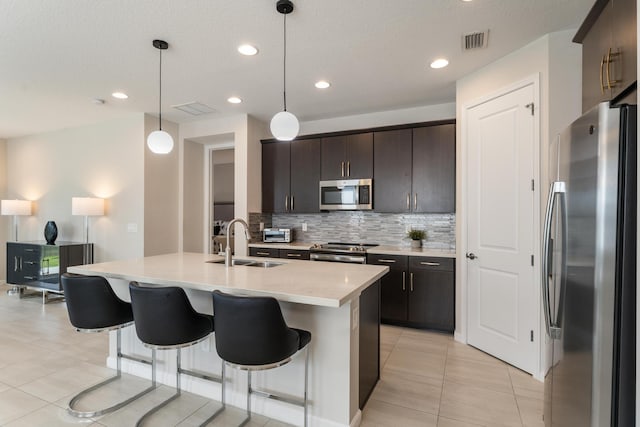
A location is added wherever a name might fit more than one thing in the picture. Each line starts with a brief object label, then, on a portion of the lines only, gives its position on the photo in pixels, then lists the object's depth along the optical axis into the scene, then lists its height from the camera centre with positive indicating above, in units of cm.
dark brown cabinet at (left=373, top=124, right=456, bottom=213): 383 +48
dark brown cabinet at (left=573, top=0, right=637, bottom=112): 136 +77
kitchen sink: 281 -48
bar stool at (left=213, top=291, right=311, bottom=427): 158 -62
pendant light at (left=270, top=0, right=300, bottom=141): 235 +60
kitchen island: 187 -73
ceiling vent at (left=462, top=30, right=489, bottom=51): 254 +136
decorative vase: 504 -38
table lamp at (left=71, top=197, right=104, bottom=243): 461 +2
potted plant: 409 -35
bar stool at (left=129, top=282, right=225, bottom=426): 185 -64
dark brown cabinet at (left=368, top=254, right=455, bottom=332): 354 -93
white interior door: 269 -16
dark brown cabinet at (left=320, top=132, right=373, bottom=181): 428 +70
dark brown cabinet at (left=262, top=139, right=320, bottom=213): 462 +47
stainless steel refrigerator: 116 -23
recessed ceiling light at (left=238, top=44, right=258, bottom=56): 271 +135
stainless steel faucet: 257 -37
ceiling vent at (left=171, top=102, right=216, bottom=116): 420 +133
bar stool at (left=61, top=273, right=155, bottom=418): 214 -66
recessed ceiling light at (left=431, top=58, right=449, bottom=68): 297 +136
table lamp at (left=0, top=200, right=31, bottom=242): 543 +1
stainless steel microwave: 425 +19
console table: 479 -82
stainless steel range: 395 -55
